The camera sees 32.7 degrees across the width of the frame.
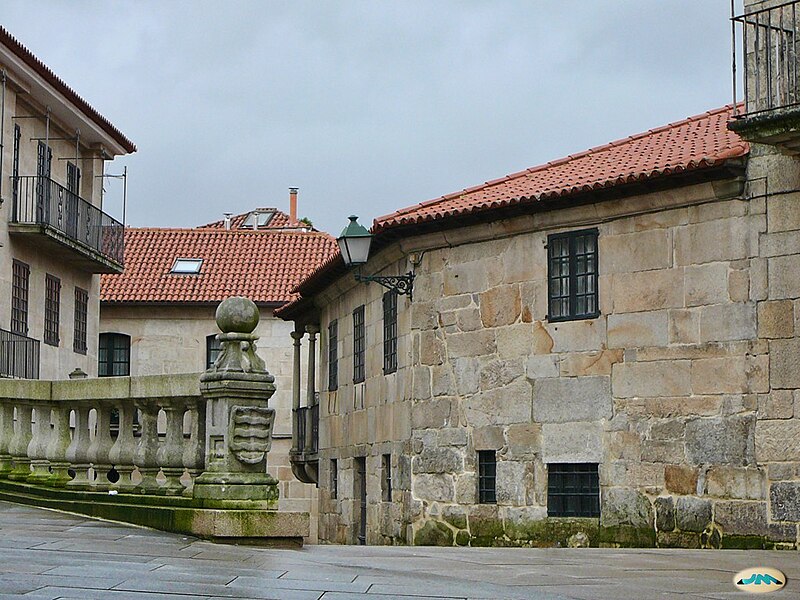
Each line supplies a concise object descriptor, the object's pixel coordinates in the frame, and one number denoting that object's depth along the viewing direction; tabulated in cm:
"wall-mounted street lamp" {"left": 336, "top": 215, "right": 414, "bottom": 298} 1727
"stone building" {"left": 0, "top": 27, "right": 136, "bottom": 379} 2616
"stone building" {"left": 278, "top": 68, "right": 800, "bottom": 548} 1425
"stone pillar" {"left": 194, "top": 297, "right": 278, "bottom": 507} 907
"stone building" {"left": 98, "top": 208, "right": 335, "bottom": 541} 3803
